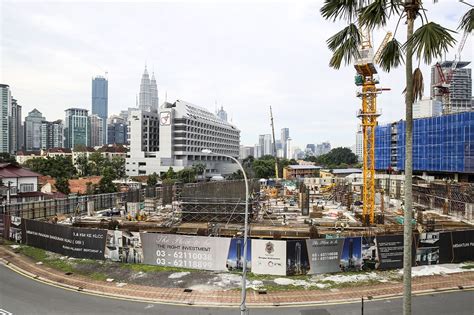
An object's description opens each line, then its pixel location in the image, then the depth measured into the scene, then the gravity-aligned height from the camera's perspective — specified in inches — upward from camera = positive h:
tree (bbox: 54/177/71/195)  2308.7 -176.9
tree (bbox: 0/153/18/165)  4166.8 +59.3
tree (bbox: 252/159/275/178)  4670.5 -104.0
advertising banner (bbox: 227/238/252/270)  751.1 -220.8
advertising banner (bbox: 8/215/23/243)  1025.5 -217.2
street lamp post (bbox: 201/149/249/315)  402.0 -161.8
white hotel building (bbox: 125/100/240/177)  4185.5 +294.8
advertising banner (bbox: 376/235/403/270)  773.9 -220.7
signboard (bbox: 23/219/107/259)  846.5 -214.9
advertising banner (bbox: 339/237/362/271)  767.7 -226.7
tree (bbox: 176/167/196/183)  3342.5 -145.4
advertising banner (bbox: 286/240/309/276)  743.1 -229.6
